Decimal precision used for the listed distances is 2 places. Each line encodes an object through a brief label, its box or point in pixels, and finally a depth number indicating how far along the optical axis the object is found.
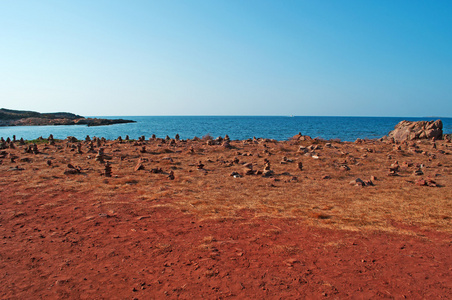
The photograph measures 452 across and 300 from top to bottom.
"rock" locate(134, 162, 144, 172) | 13.08
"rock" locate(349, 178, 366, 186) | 10.48
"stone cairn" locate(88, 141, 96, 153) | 18.82
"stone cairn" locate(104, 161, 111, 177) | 11.84
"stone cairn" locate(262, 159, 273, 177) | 12.14
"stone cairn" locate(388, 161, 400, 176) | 12.28
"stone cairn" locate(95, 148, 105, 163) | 15.00
